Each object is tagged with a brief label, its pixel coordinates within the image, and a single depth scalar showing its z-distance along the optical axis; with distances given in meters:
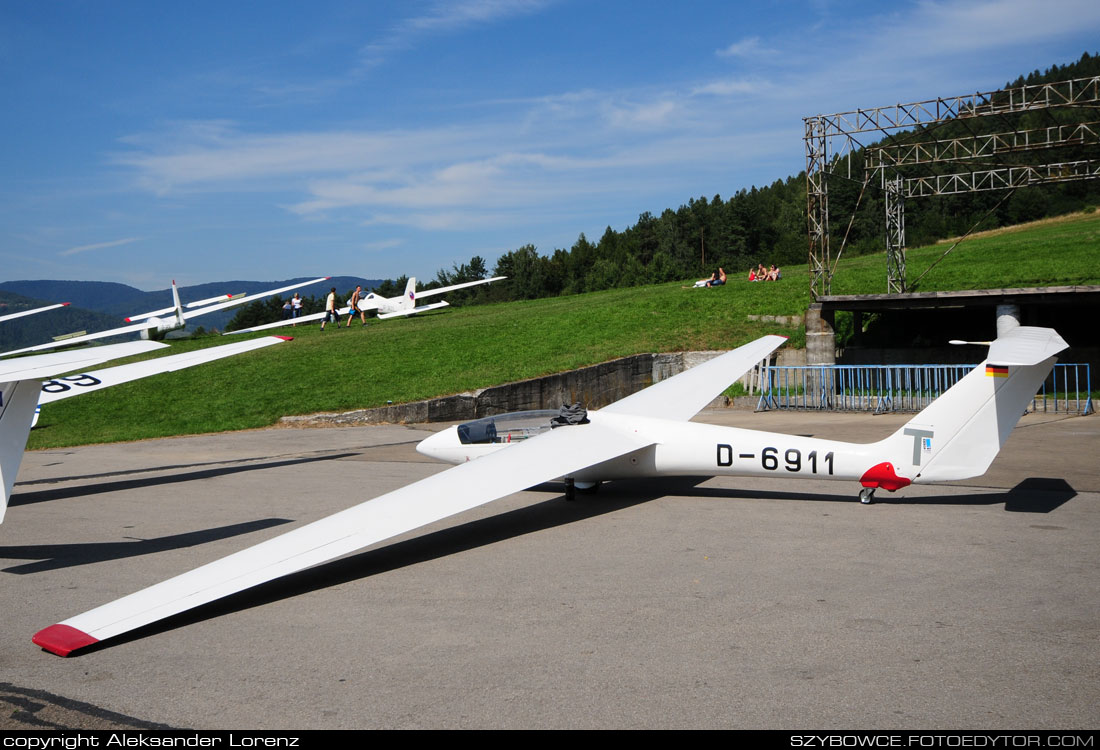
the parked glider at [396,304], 44.41
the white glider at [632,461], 7.16
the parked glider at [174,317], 36.00
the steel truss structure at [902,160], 25.11
